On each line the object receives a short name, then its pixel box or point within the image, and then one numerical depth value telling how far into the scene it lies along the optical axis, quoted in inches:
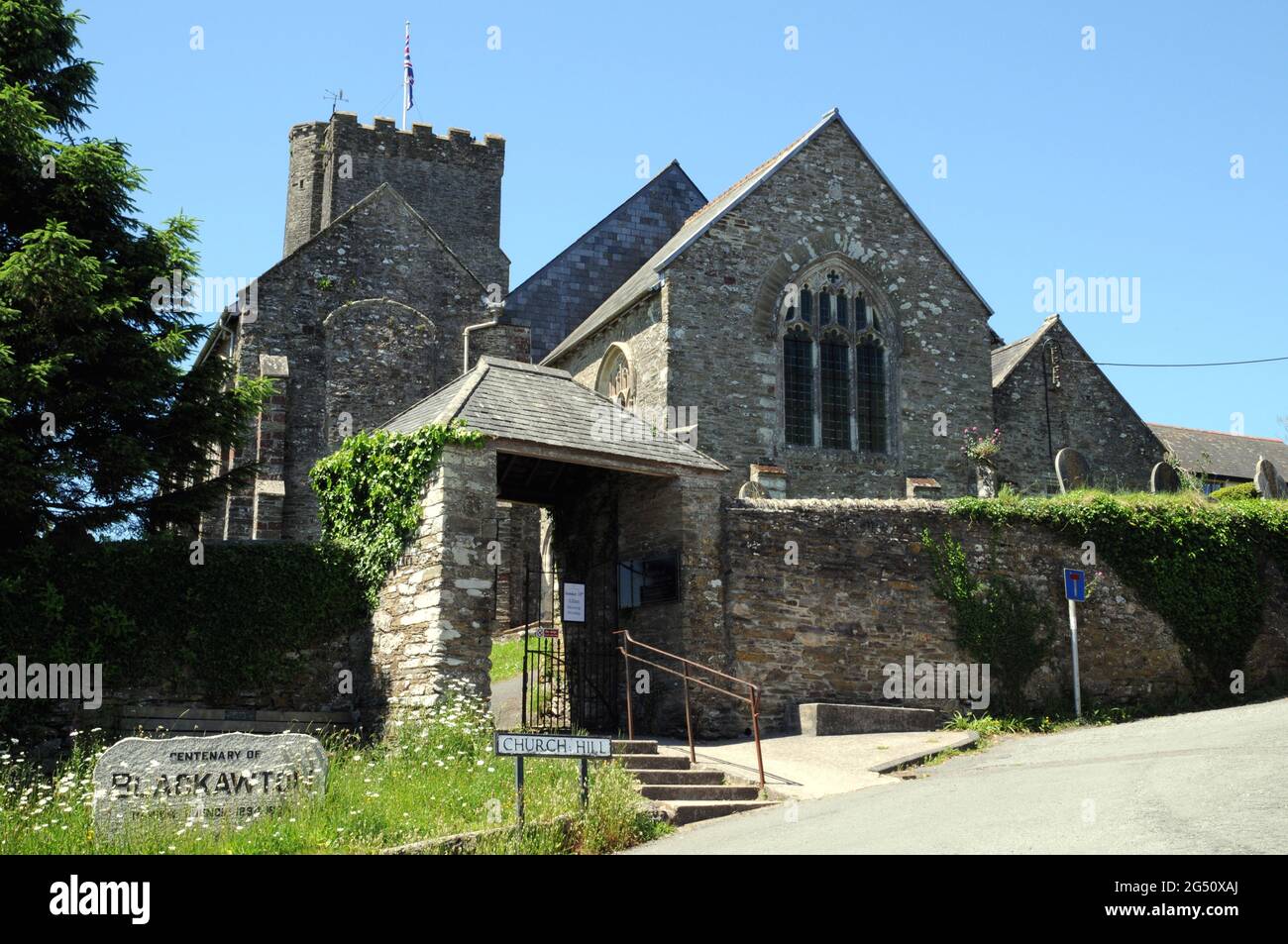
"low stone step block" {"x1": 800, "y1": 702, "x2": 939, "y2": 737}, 621.3
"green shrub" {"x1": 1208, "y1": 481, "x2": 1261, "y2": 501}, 933.8
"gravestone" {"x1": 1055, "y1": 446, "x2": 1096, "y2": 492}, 1032.2
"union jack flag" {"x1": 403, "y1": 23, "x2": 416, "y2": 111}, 1655.4
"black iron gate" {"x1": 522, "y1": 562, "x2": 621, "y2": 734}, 679.1
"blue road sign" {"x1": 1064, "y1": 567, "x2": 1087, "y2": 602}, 701.3
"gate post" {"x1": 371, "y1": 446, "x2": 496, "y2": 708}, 560.7
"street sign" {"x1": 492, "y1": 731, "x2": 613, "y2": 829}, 371.9
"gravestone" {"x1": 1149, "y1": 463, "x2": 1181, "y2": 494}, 1057.5
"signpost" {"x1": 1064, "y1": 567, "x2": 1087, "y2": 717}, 697.0
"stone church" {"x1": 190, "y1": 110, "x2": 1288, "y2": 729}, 655.8
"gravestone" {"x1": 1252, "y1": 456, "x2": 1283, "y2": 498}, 986.1
